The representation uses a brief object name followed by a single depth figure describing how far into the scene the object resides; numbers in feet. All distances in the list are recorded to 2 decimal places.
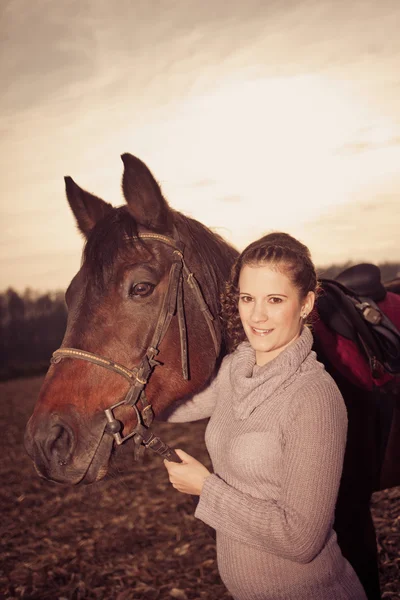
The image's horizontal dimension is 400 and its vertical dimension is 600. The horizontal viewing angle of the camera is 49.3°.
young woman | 5.18
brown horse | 6.60
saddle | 8.93
